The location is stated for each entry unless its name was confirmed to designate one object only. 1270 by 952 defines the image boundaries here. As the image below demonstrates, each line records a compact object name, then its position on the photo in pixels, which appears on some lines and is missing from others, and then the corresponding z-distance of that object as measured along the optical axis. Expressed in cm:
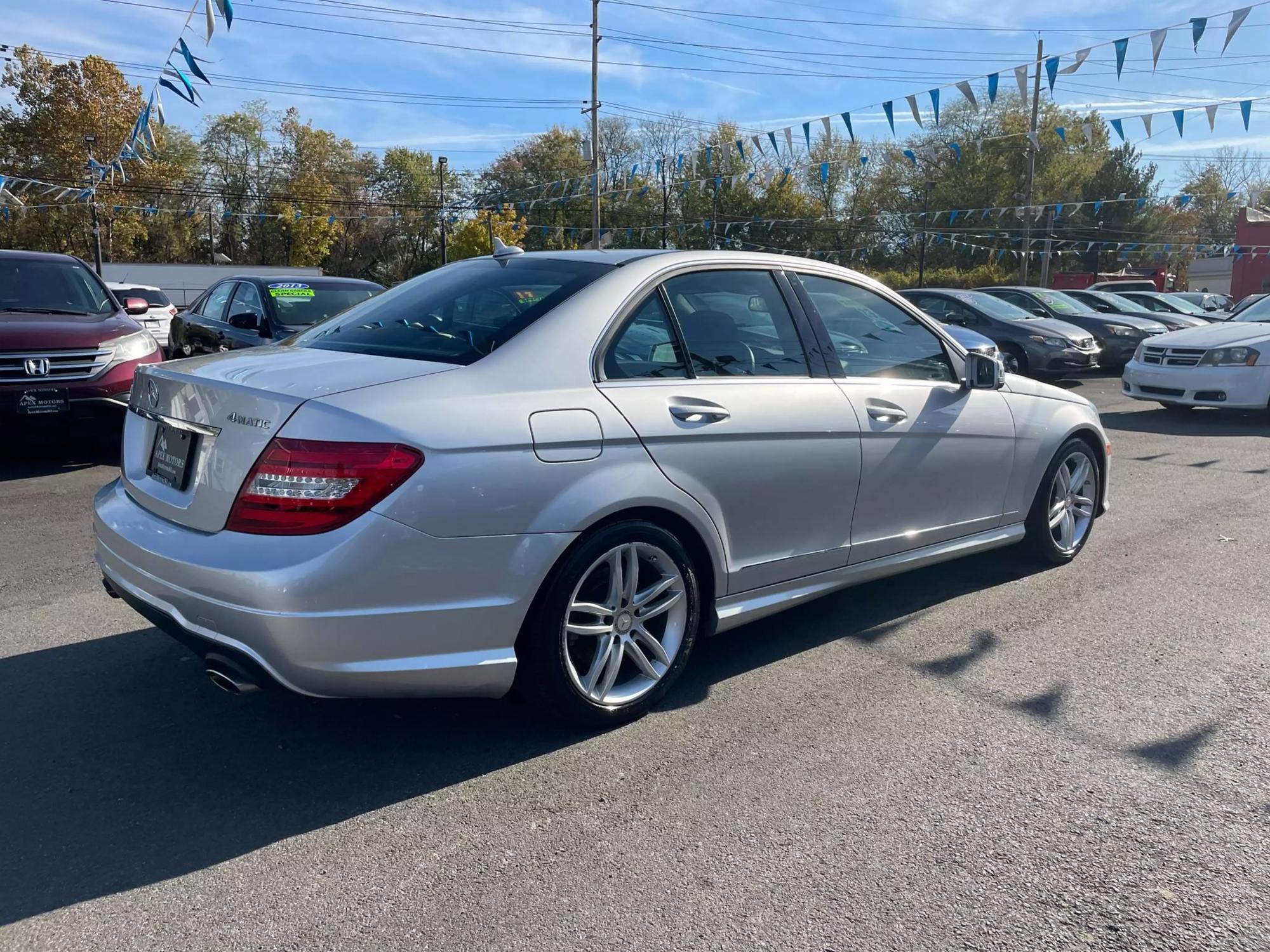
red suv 720
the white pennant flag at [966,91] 1689
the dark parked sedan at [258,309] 866
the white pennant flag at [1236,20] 1362
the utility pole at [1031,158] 3136
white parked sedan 1073
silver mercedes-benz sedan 282
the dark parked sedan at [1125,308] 1841
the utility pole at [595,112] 3127
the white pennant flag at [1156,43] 1438
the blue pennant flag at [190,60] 1433
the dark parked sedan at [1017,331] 1462
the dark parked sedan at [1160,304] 2177
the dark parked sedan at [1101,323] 1664
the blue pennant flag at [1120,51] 1484
